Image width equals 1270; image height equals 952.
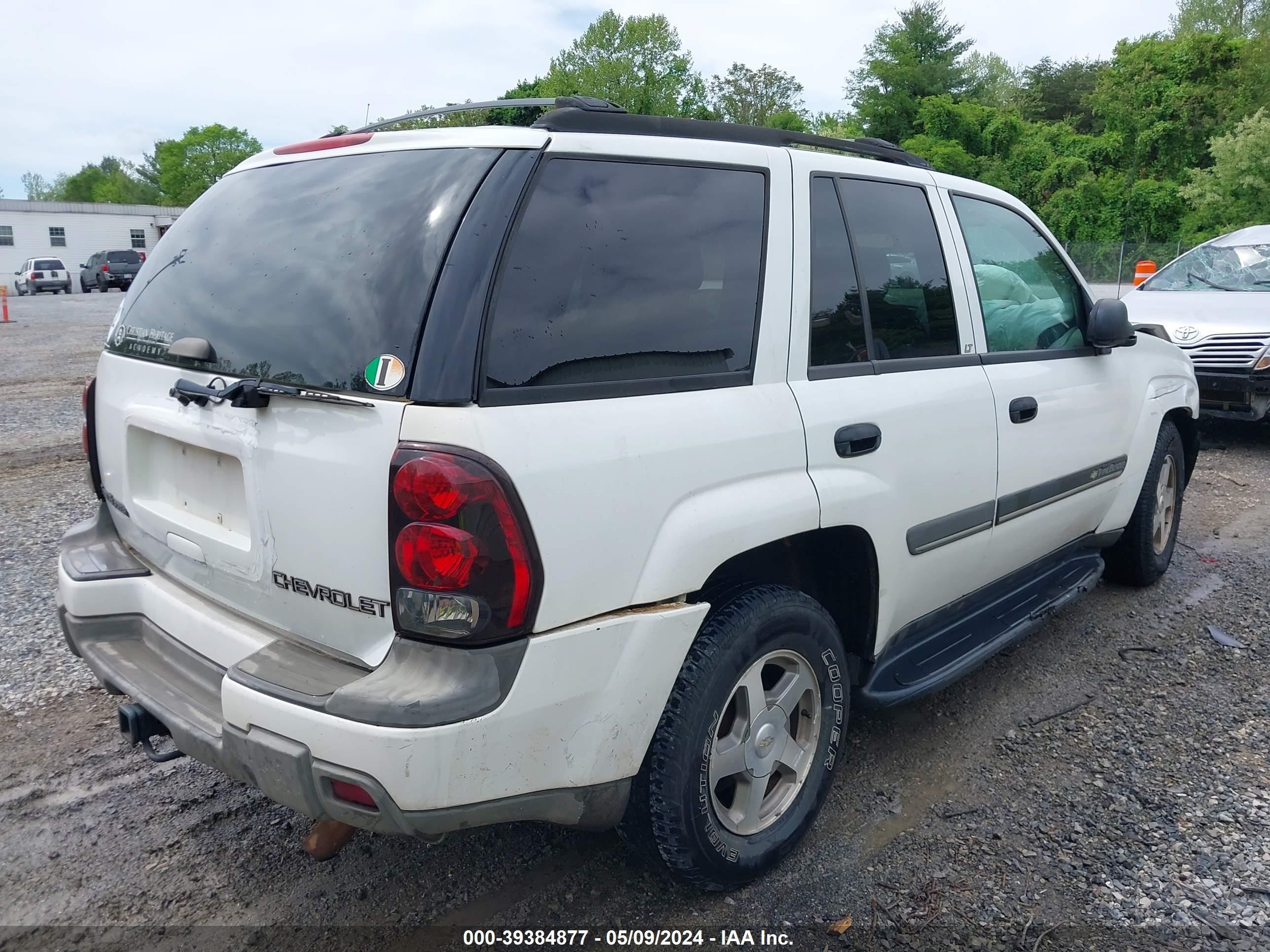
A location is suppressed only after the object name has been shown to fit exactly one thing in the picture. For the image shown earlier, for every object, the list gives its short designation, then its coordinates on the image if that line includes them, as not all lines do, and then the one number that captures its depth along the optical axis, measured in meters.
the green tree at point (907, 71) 48.12
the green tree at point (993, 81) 51.94
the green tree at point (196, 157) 86.25
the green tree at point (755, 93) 60.88
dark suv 37.59
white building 52.06
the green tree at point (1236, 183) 29.78
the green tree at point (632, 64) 56.25
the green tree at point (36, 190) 108.94
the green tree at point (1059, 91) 56.78
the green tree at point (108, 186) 94.38
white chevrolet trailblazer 1.98
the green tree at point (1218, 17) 52.91
